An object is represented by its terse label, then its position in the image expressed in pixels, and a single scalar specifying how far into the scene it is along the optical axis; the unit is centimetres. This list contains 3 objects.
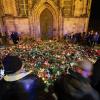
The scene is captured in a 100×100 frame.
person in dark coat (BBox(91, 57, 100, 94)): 111
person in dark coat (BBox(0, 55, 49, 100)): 99
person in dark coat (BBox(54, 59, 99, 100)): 91
